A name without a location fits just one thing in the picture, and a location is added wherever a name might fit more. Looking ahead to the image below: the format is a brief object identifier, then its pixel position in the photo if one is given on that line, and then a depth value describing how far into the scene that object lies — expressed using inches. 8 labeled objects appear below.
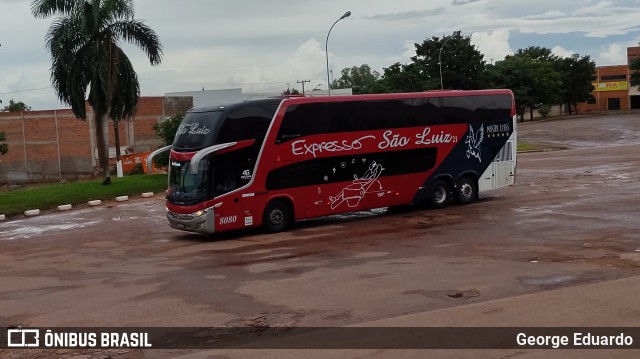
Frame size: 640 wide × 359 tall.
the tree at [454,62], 2869.1
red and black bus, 743.7
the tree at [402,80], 2596.0
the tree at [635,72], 3531.5
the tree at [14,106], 3651.6
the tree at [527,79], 3189.0
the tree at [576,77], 3759.8
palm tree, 1311.5
